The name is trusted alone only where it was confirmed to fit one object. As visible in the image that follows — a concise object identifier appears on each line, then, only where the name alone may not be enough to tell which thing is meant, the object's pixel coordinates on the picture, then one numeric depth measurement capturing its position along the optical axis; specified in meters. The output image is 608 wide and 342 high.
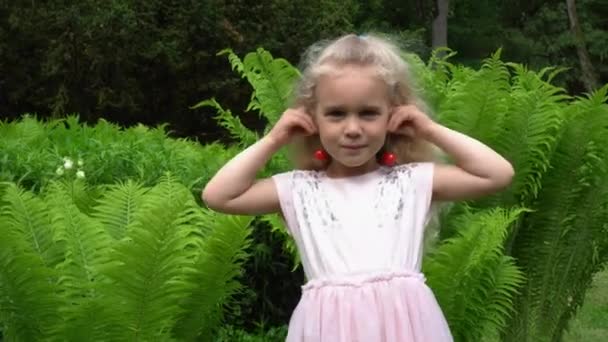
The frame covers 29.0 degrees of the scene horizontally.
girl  2.79
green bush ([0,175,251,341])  3.65
